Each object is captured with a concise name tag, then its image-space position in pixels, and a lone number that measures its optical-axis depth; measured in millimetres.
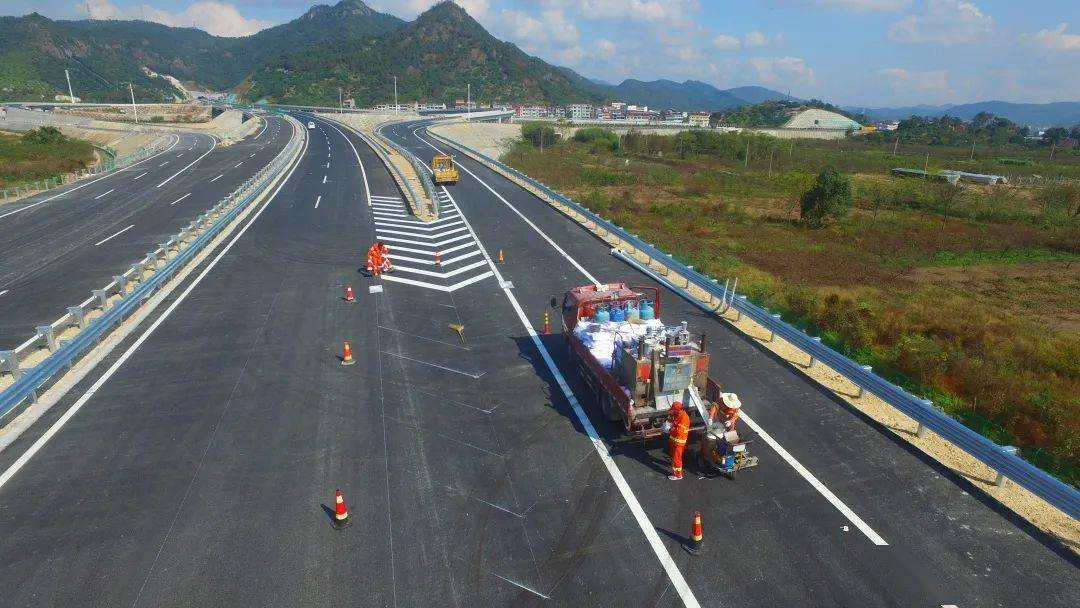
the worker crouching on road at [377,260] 20406
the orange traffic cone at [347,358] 13887
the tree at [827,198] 38688
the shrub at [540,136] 95375
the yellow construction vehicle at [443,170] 41219
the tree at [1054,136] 141875
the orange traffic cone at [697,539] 8141
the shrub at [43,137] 63803
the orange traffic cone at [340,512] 8492
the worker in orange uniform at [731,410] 9602
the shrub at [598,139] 93000
